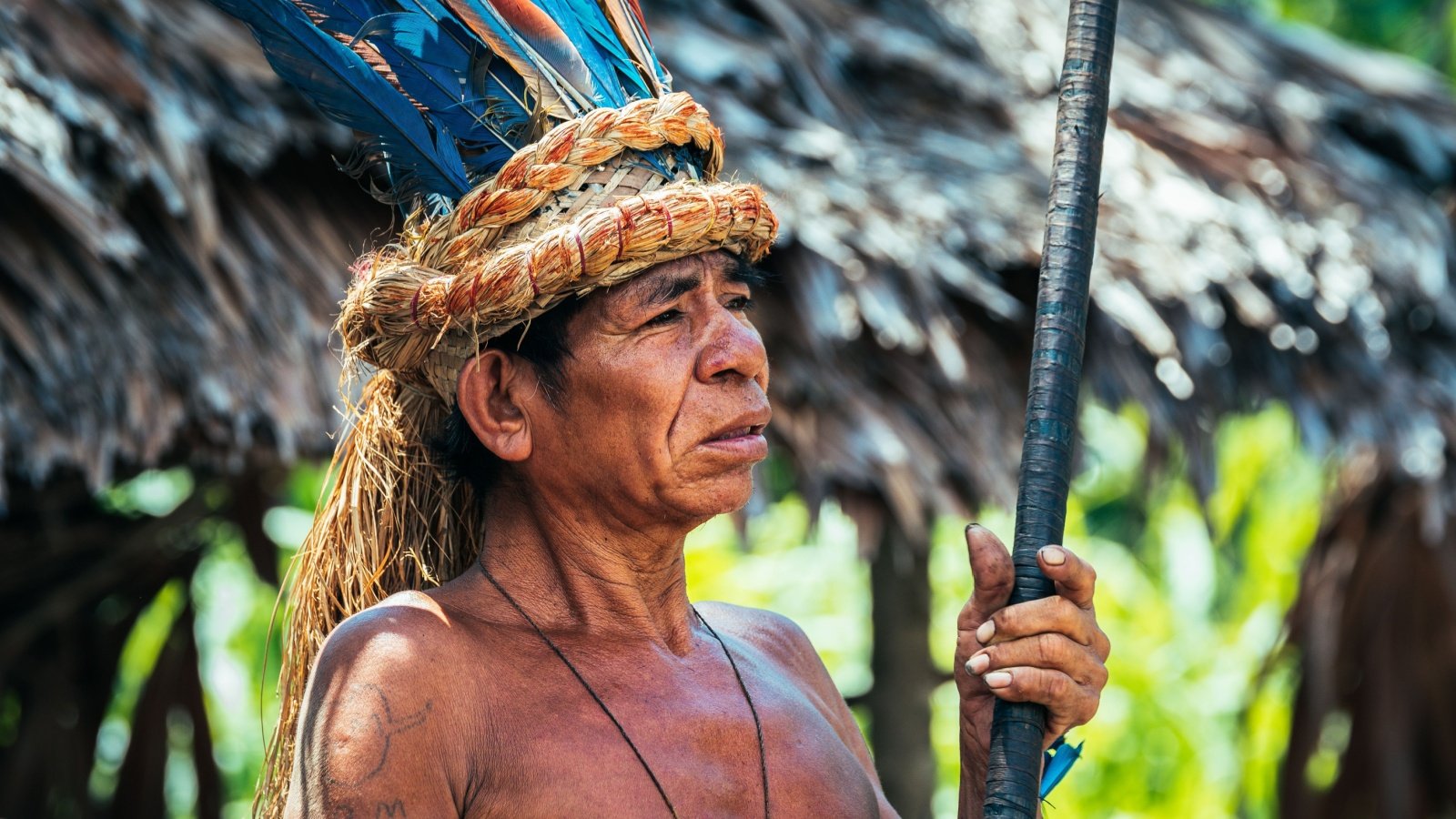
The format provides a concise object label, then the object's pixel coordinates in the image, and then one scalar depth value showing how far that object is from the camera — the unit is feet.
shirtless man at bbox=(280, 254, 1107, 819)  9.60
